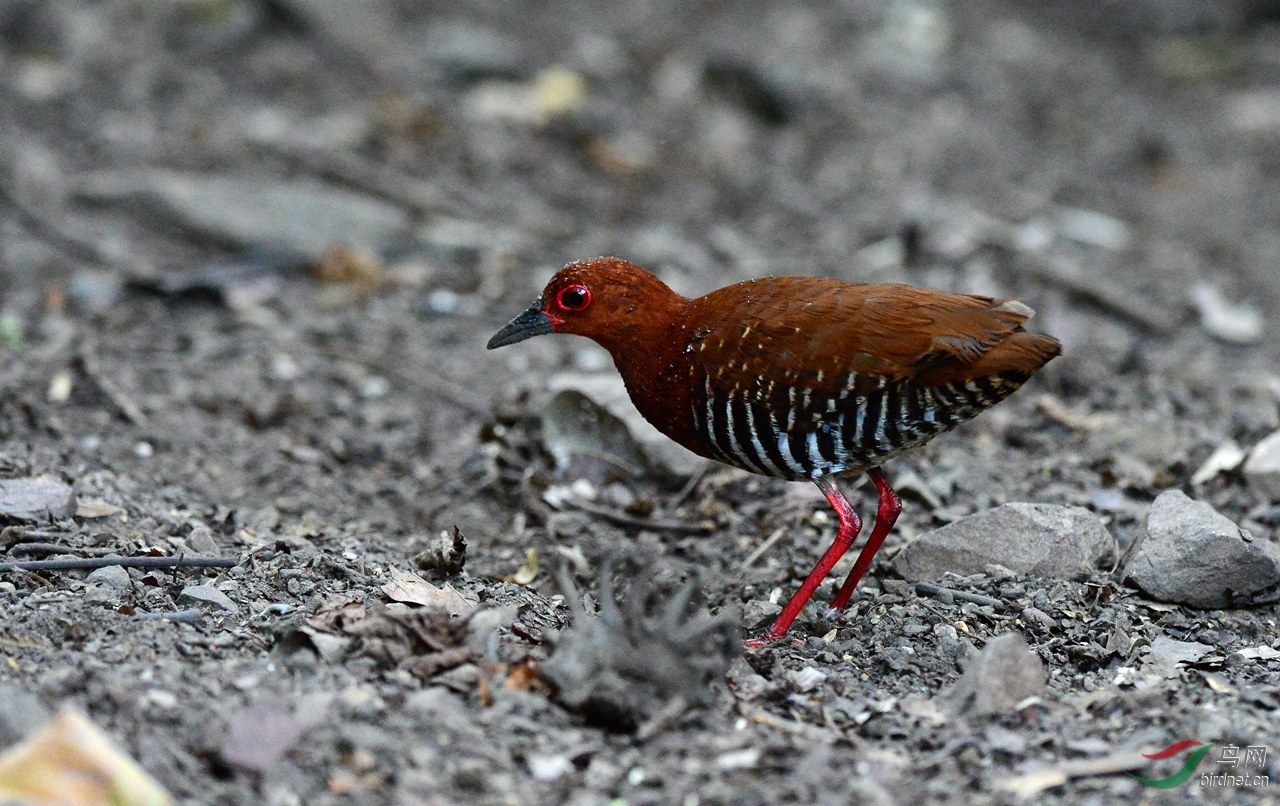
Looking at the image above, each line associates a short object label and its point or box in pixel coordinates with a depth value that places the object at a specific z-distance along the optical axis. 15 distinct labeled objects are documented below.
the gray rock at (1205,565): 8.40
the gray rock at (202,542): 8.52
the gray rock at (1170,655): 7.71
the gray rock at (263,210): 15.48
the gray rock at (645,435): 10.82
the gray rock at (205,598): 7.55
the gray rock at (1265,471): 10.12
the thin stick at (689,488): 10.71
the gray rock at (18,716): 5.93
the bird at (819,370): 8.16
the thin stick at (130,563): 7.74
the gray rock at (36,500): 8.47
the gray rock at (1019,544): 8.89
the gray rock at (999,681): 7.03
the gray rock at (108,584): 7.48
